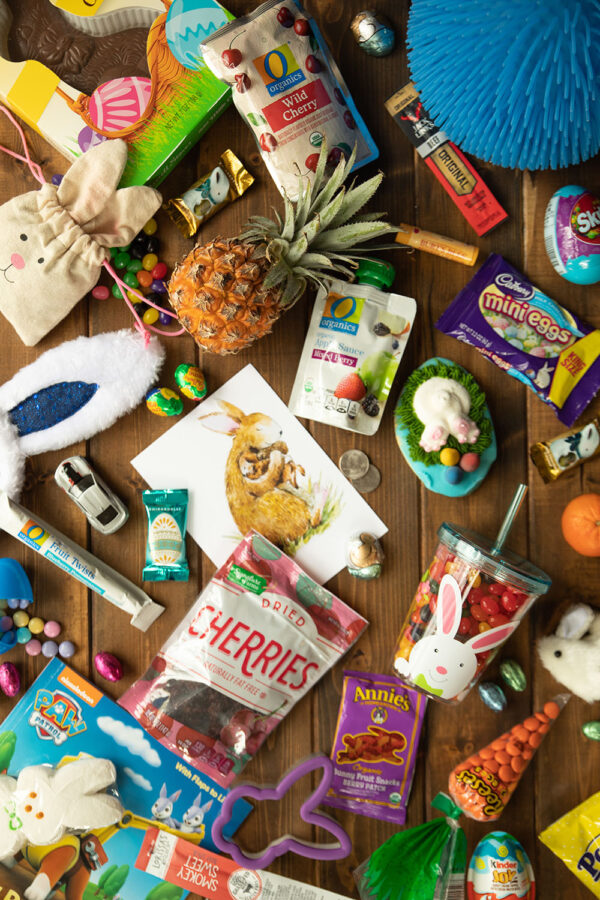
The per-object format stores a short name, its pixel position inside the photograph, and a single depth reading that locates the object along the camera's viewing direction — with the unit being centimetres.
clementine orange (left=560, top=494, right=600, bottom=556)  91
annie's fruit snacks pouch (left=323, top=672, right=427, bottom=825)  96
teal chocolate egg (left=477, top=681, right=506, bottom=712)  93
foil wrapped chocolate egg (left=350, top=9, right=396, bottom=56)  92
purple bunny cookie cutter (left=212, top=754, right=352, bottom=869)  93
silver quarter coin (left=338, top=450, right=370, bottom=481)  97
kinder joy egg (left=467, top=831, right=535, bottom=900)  90
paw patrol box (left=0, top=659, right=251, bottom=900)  97
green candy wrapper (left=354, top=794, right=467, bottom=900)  92
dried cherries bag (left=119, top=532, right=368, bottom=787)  95
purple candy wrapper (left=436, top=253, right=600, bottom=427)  94
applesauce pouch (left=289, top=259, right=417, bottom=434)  94
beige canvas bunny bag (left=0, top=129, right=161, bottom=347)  93
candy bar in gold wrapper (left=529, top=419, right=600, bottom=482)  93
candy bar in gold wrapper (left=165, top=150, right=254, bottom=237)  95
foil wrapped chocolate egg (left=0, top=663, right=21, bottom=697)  98
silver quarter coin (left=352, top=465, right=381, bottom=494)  97
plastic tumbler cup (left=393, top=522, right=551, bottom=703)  85
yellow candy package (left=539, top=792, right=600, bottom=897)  94
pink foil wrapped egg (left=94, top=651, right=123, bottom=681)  97
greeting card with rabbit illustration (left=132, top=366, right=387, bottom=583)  98
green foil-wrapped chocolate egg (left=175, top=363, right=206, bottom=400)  94
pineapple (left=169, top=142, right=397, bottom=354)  83
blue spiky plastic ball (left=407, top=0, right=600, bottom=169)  62
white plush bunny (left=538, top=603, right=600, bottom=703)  91
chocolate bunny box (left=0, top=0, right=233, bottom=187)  92
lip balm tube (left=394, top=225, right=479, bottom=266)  94
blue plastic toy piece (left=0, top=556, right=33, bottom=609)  96
